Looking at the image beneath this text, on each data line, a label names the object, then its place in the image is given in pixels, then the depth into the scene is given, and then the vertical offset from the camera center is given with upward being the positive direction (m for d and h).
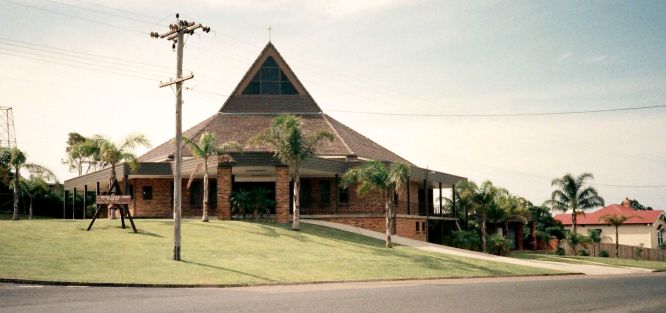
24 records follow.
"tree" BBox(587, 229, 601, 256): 61.09 -4.58
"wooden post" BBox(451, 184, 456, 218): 50.83 -0.96
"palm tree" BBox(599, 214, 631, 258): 54.50 -2.74
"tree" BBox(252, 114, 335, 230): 35.97 +2.84
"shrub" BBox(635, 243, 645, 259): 54.56 -5.46
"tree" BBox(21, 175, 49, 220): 46.52 +0.34
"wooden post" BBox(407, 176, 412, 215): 43.74 -0.97
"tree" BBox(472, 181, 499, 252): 44.19 -0.54
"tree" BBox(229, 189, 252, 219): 38.03 -0.60
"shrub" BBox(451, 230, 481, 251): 43.88 -3.56
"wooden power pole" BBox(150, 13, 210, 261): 25.53 +4.52
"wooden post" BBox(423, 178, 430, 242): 44.55 -0.95
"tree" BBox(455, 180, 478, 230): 44.12 -0.12
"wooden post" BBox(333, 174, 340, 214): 41.03 -0.08
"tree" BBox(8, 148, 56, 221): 41.94 +1.43
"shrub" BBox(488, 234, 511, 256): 43.74 -3.92
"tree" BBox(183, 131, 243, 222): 35.78 +2.24
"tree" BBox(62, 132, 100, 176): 34.44 +2.22
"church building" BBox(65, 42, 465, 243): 38.53 +1.10
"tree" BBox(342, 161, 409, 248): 34.97 +0.65
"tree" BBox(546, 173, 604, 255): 60.25 -0.65
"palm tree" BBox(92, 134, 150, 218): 34.41 +2.20
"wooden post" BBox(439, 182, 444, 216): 49.12 -1.16
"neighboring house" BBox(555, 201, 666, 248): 68.97 -4.35
